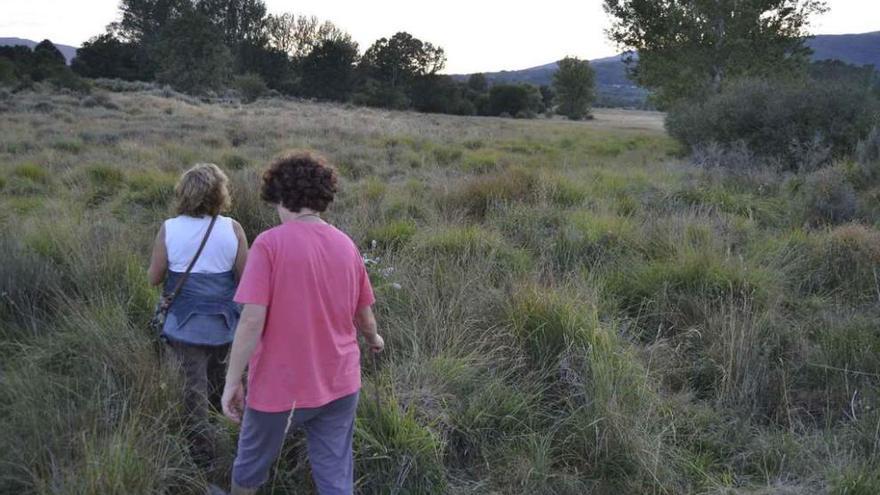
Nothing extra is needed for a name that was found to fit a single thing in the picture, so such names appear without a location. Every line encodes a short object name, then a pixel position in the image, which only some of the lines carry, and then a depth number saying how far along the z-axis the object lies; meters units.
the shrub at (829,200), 7.82
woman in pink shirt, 2.47
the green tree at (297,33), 61.34
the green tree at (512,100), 50.84
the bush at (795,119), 13.01
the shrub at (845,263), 5.64
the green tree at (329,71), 52.56
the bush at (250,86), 43.93
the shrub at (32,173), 9.90
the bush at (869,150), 10.85
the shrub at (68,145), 13.37
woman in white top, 3.40
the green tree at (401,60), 55.41
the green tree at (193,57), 44.34
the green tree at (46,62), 35.00
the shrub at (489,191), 8.16
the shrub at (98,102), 25.91
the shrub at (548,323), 4.14
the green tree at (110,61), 51.31
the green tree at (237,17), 63.78
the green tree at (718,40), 22.50
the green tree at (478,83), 57.34
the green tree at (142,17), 60.78
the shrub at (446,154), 13.89
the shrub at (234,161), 11.56
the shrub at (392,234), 6.47
